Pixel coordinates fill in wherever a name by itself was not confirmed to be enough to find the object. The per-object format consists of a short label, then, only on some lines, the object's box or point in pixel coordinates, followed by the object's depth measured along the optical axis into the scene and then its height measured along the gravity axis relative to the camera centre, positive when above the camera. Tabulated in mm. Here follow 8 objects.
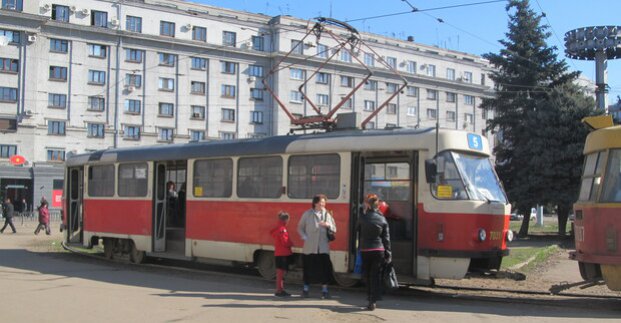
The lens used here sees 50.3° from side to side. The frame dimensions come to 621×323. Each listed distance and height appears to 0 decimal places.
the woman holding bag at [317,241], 10797 -793
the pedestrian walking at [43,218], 28031 -1260
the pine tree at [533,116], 30031 +3915
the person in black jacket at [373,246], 9648 -769
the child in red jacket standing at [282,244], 11298 -901
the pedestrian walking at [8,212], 28516 -1054
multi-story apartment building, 52062 +10058
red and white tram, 11023 -59
